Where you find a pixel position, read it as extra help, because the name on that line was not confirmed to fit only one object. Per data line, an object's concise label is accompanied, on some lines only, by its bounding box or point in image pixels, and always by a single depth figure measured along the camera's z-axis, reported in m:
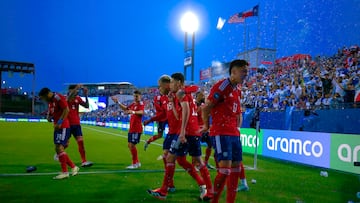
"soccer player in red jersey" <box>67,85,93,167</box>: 9.81
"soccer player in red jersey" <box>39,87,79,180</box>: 7.61
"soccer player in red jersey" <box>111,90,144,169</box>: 9.67
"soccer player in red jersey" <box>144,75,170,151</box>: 6.77
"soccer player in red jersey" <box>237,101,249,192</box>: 6.84
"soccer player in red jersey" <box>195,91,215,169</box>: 8.85
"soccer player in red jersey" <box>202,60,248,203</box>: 4.61
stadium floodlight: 19.48
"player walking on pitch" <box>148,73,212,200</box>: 5.73
